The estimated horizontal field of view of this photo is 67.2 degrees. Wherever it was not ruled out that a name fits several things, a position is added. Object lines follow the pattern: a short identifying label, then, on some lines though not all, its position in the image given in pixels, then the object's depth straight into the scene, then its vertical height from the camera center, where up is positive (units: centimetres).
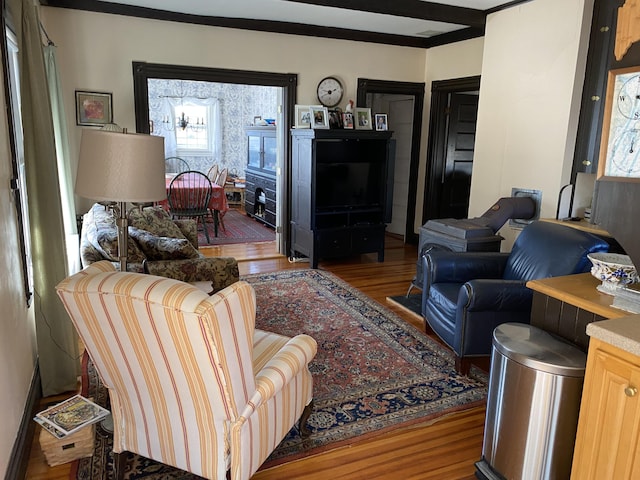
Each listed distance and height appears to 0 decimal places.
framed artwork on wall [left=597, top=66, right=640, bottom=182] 174 +7
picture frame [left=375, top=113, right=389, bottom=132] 603 +24
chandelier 952 +25
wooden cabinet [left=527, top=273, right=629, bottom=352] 196 -69
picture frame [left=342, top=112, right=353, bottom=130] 577 +24
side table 953 -116
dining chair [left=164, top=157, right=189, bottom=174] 966 -59
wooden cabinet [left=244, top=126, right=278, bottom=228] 773 -62
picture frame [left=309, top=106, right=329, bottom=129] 558 +26
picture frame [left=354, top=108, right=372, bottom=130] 592 +27
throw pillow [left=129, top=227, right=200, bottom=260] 346 -79
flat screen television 565 -53
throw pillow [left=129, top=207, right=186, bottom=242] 425 -77
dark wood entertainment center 550 -61
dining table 692 -91
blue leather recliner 297 -92
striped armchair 155 -84
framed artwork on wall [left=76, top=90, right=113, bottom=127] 486 +24
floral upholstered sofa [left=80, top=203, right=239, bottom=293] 325 -85
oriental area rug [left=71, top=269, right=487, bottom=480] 239 -149
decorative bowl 201 -52
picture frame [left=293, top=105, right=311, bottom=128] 565 +26
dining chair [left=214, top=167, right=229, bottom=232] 770 -70
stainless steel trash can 190 -104
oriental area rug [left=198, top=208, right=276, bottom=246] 696 -145
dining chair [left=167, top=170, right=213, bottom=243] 657 -87
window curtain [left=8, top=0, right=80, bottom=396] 246 -44
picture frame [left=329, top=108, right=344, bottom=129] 575 +24
